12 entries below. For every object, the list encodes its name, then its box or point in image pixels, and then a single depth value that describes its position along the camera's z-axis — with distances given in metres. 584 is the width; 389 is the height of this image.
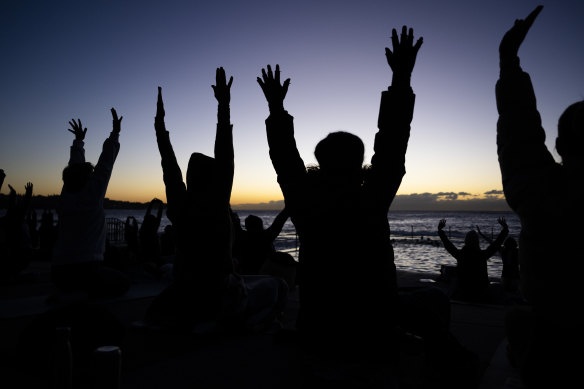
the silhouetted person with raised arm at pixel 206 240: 3.36
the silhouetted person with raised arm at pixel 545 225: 1.46
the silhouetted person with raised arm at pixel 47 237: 12.51
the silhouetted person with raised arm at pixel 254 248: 5.88
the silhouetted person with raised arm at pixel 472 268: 6.37
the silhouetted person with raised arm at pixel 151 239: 8.53
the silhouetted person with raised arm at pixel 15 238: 7.18
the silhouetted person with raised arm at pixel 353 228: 1.94
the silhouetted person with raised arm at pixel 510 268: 8.41
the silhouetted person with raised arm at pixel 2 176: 5.80
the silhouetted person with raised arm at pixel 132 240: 10.68
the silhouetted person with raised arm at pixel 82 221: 4.59
